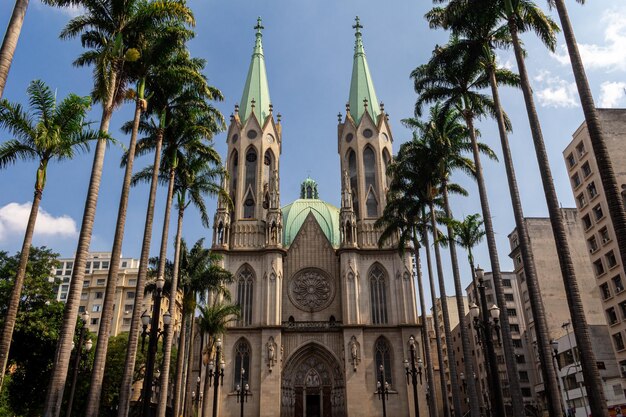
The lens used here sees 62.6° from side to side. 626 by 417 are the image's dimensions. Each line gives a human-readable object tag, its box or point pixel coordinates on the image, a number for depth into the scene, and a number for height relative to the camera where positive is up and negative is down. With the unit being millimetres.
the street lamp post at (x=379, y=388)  40125 +3427
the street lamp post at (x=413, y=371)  30125 +3575
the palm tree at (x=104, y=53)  16016 +12953
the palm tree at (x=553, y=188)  12852 +6548
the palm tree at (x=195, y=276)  32156 +9369
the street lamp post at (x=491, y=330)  16578 +3199
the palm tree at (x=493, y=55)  16984 +14898
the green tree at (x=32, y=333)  30156 +5796
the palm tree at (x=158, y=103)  20188 +14214
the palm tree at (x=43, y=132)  18078 +9996
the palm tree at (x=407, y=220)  32219 +12972
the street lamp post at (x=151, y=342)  15547 +2858
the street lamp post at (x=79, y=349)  21141 +3556
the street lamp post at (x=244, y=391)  40216 +3387
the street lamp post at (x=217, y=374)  31566 +3653
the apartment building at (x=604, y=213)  38375 +16341
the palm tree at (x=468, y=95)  21844 +15336
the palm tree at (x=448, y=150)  27953 +14638
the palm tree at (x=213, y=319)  35156 +7448
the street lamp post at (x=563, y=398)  47219 +2910
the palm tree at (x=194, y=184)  26406 +12869
